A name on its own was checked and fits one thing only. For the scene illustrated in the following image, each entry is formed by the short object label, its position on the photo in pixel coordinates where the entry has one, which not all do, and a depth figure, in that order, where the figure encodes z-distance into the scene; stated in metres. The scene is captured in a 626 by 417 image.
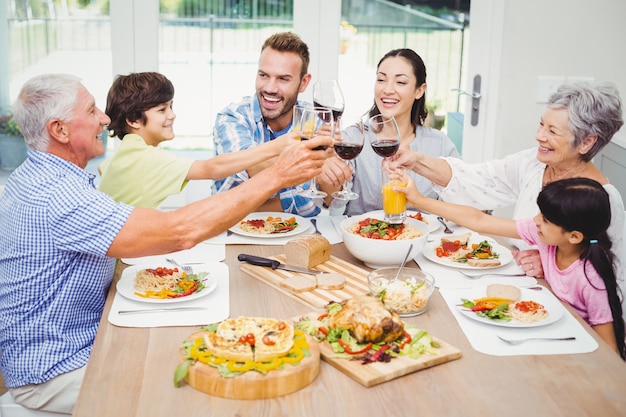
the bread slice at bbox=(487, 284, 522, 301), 1.91
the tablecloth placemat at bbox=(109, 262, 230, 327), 1.77
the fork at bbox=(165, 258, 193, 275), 2.08
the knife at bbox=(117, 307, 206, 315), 1.84
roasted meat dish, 1.58
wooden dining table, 1.41
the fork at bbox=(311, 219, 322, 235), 2.54
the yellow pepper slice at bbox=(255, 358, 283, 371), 1.46
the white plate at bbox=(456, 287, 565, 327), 1.76
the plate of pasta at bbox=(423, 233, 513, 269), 2.19
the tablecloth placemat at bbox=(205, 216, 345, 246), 2.41
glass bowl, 1.83
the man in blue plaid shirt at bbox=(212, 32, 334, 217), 3.02
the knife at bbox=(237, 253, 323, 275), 2.10
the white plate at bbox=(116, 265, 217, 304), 1.87
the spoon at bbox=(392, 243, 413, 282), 1.93
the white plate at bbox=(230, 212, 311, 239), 2.44
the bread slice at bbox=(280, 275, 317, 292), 1.97
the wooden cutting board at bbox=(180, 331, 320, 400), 1.43
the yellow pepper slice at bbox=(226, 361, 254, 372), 1.45
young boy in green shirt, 2.59
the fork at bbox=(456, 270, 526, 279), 2.13
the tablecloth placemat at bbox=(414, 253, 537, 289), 2.07
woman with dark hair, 3.06
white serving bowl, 2.10
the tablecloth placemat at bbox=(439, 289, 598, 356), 1.66
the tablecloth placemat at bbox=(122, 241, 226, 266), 2.21
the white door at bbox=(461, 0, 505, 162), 4.04
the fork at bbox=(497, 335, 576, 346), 1.69
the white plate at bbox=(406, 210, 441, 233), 2.51
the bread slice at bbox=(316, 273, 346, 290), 1.99
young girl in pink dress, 2.03
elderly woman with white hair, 2.31
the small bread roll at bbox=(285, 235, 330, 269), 2.13
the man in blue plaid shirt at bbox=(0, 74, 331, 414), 1.89
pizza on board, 1.49
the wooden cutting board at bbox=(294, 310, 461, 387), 1.50
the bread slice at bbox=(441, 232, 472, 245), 2.35
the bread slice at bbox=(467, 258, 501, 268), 2.18
